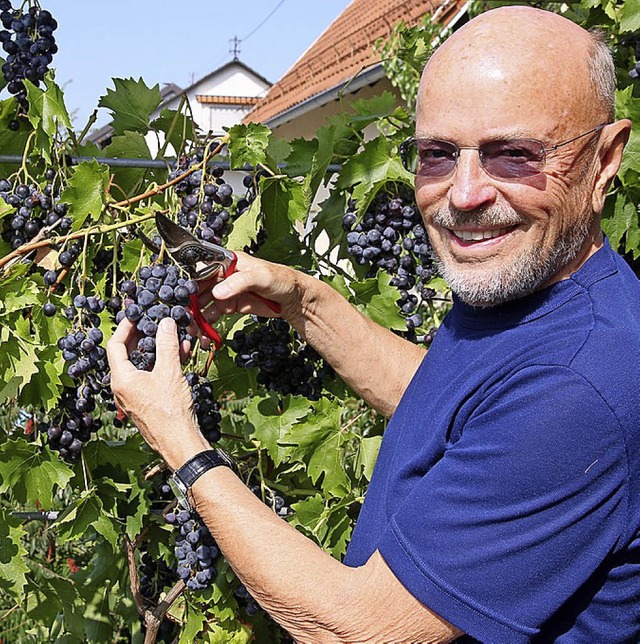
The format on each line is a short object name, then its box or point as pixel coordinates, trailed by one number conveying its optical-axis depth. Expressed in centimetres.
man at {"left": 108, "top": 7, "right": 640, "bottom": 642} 176
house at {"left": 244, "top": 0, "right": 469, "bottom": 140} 944
